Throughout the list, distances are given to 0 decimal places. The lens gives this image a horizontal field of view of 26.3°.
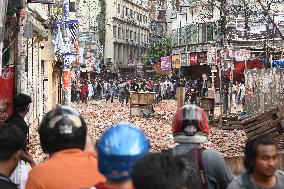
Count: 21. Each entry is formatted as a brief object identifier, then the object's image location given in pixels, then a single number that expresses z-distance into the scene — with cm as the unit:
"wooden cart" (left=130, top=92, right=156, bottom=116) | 2776
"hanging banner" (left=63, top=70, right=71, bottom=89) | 2194
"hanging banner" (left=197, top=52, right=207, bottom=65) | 4975
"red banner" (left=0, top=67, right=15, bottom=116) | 1117
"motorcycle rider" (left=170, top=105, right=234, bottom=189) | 431
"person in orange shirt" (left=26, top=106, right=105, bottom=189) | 369
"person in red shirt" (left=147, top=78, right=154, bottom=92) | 4425
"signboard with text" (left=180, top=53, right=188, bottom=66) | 5238
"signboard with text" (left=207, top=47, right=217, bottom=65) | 3153
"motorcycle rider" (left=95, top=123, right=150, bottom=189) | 323
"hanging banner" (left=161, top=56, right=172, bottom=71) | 5472
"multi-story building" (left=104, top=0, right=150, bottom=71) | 7900
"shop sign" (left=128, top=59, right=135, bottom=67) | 8033
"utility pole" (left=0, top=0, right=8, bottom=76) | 995
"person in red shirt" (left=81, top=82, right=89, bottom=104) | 4428
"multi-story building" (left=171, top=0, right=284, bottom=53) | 4297
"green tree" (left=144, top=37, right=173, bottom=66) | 7050
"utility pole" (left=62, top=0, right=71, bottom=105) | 2158
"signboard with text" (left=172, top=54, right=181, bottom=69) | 5344
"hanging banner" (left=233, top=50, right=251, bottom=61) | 3830
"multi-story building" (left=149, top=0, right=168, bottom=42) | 7925
